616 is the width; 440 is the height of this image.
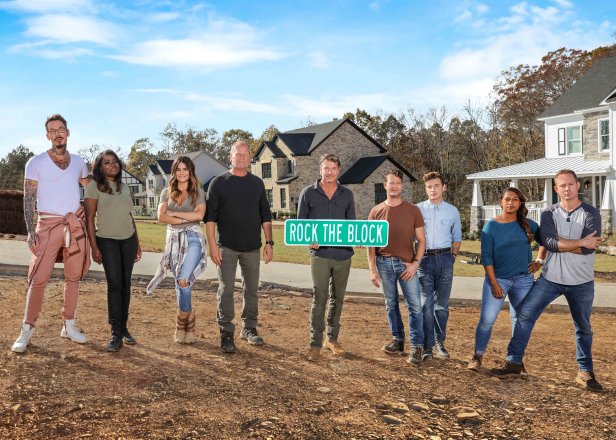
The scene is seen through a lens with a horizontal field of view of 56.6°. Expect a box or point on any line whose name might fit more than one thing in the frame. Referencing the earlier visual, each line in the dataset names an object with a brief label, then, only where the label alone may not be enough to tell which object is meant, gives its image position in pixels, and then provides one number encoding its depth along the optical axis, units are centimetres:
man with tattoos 612
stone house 4144
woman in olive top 618
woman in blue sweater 552
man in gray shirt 519
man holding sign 594
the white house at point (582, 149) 2423
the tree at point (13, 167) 6303
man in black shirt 612
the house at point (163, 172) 5786
